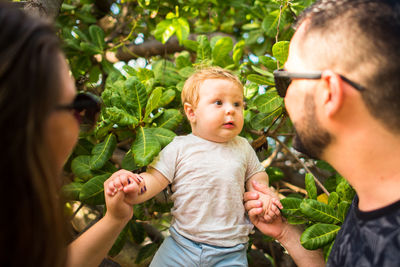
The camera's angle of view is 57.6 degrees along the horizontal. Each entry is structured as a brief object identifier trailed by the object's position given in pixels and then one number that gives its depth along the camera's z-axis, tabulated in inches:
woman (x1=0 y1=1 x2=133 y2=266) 42.6
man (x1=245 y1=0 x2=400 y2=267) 54.3
